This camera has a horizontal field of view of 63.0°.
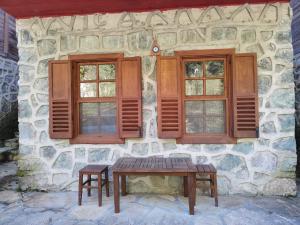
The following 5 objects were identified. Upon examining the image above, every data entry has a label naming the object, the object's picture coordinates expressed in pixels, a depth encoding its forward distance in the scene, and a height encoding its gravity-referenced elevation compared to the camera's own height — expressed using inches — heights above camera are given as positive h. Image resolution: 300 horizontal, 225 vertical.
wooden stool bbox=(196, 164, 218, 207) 117.2 -28.6
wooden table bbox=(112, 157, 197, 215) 109.3 -24.8
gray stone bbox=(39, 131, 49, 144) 141.4 -11.9
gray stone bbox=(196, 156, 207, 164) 133.4 -24.1
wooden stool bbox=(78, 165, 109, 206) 119.3 -28.6
